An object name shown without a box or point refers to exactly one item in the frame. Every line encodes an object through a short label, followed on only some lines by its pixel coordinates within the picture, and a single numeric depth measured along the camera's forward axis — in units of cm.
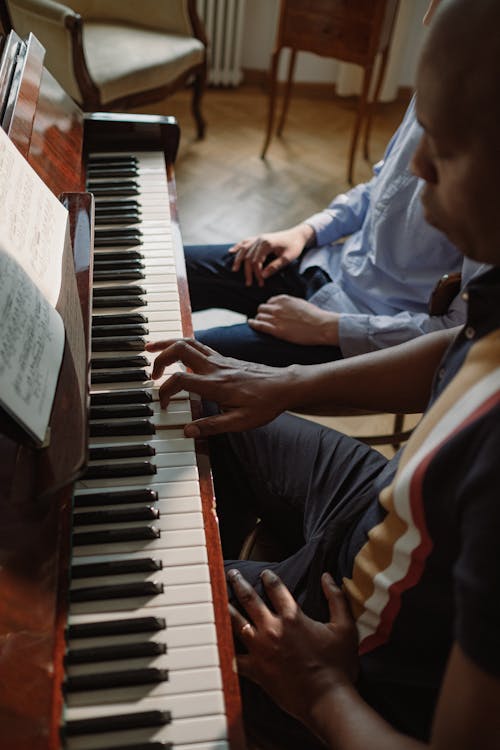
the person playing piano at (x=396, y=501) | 78
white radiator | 399
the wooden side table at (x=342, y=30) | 324
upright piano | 93
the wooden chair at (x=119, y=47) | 292
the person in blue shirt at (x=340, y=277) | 175
